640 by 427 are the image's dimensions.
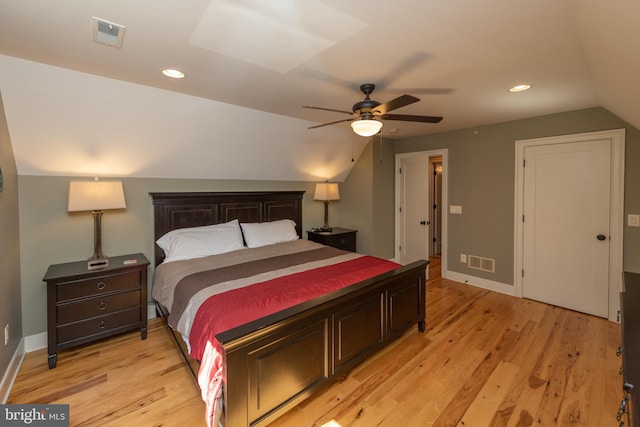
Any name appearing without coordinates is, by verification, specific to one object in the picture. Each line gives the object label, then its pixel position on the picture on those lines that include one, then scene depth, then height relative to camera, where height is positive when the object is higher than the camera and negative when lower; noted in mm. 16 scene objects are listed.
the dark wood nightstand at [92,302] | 2367 -795
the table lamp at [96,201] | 2574 +82
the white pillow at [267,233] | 3625 -285
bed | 1577 -781
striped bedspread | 1756 -583
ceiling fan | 2236 +749
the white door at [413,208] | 4824 +48
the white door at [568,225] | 3199 -158
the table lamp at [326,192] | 4539 +287
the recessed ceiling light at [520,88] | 2543 +1085
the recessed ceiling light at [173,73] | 2191 +1048
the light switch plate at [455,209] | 4383 +30
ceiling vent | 1593 +1017
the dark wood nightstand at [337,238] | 4363 -413
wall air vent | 4088 -746
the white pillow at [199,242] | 3064 -346
